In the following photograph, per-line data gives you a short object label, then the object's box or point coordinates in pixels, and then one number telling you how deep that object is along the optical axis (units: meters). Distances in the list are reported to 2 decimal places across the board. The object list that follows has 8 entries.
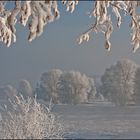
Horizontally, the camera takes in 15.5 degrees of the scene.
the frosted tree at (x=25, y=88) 115.13
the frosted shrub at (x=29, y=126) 13.74
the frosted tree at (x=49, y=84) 84.56
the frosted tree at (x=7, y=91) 127.50
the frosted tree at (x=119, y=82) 70.62
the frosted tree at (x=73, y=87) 81.12
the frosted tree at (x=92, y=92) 93.69
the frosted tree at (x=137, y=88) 68.12
